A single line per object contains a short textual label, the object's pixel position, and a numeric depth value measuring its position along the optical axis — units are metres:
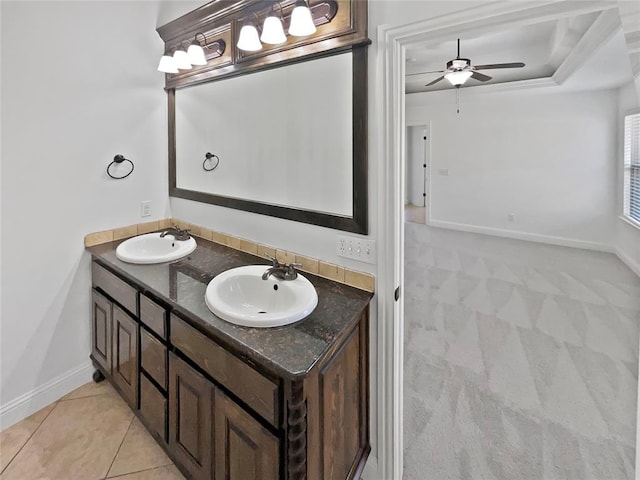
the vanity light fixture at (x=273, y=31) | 1.45
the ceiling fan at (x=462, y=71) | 3.53
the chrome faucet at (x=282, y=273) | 1.48
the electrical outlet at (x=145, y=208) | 2.38
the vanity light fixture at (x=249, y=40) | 1.58
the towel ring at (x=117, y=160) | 2.16
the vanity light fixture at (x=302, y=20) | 1.34
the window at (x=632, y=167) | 4.25
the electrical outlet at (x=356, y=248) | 1.42
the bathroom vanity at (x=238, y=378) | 1.02
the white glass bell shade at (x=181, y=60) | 2.01
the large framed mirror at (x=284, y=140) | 1.42
